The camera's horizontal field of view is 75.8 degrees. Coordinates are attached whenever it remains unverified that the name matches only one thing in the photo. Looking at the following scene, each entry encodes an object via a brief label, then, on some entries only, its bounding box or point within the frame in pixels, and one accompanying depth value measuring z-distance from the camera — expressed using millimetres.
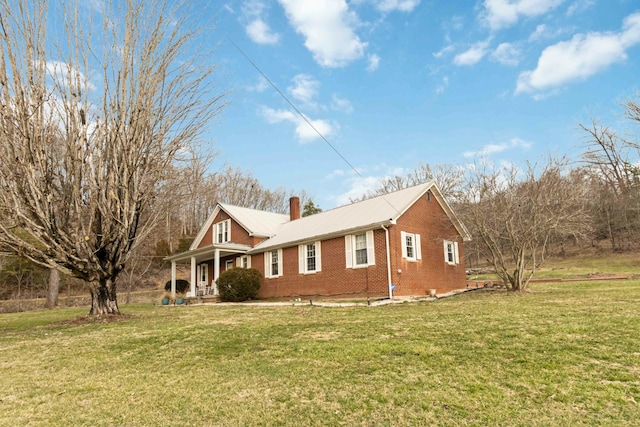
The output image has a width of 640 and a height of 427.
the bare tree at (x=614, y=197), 35594
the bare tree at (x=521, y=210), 13648
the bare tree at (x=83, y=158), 9664
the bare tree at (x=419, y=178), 35969
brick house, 16469
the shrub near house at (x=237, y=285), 19969
